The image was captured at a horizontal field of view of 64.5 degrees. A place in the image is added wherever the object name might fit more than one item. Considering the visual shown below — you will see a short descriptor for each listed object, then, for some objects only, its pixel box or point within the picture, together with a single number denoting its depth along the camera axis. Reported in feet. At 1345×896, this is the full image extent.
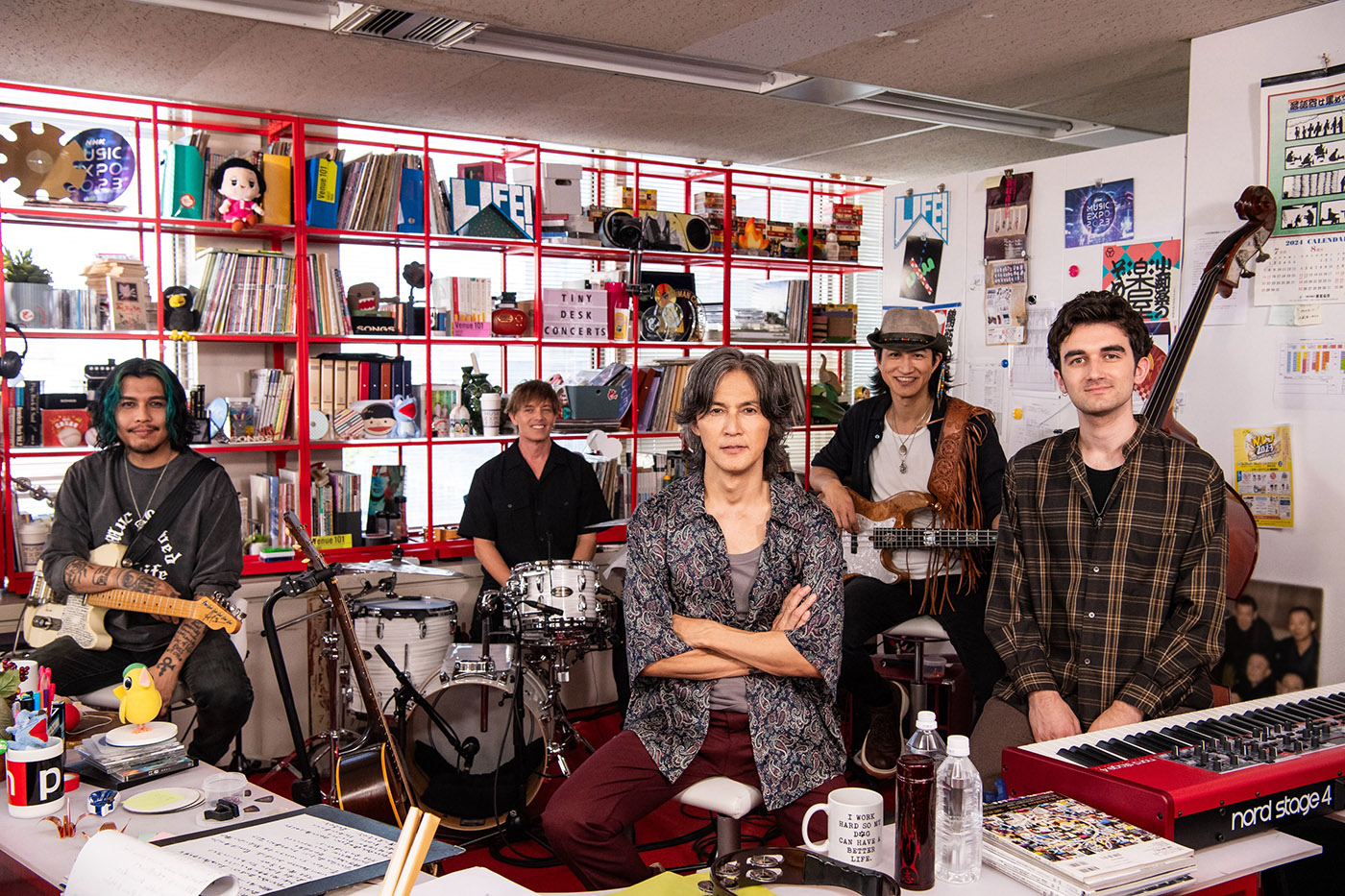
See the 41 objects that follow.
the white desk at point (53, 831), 5.84
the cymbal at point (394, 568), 11.87
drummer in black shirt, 13.93
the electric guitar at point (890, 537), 11.00
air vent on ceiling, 11.09
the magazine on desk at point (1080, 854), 4.95
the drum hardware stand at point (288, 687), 8.52
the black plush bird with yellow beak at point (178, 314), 13.58
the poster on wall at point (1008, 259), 13.35
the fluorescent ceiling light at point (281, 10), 10.68
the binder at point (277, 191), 14.01
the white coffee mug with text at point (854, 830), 5.32
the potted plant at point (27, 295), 12.89
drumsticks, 3.88
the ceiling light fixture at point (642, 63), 11.03
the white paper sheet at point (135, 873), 4.26
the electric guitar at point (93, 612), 10.57
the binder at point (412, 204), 15.01
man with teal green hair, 10.77
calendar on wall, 10.30
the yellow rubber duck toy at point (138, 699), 7.41
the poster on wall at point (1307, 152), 10.27
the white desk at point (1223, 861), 5.09
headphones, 12.14
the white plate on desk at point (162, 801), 6.57
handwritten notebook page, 5.23
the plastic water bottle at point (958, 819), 5.16
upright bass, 9.50
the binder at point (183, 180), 13.56
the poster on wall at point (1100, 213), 12.25
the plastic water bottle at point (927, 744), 5.65
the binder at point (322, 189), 14.39
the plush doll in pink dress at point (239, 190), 13.64
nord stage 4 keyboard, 5.50
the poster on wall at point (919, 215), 14.47
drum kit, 11.72
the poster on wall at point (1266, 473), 10.78
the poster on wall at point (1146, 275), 11.87
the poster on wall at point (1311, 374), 10.34
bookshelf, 13.92
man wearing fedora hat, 11.28
